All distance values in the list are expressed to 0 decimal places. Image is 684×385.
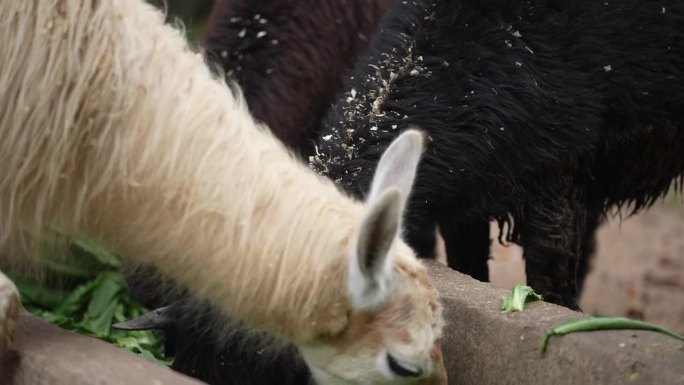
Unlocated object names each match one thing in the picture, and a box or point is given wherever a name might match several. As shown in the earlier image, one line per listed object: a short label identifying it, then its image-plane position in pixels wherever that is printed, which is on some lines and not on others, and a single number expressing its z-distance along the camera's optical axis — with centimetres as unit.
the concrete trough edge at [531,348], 631
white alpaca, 630
